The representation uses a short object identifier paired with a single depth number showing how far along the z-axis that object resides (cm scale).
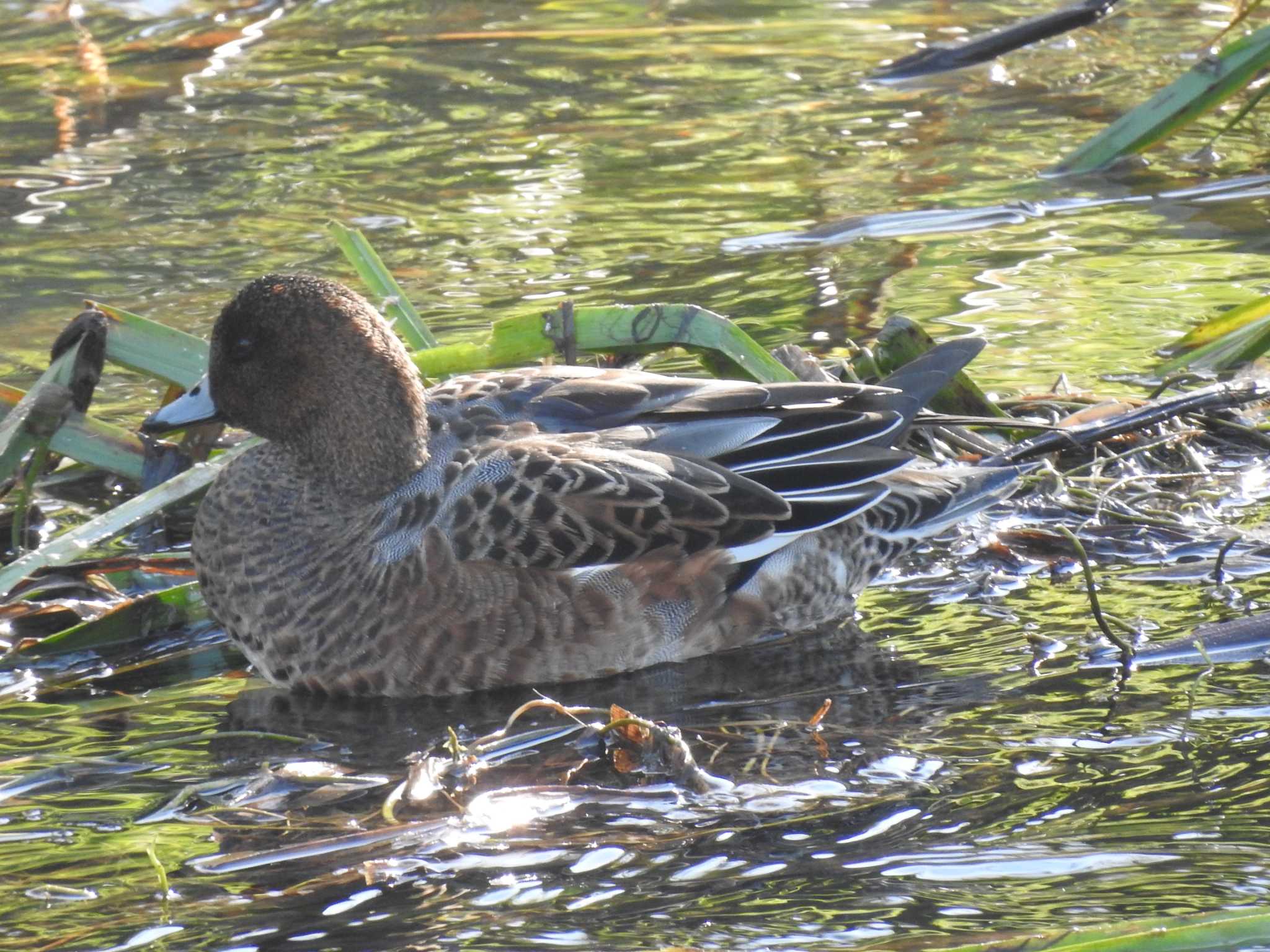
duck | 1066
